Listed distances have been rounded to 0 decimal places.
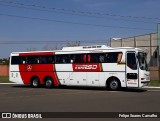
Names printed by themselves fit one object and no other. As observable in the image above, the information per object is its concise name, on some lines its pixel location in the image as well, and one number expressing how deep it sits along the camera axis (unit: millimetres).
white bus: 27281
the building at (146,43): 66812
